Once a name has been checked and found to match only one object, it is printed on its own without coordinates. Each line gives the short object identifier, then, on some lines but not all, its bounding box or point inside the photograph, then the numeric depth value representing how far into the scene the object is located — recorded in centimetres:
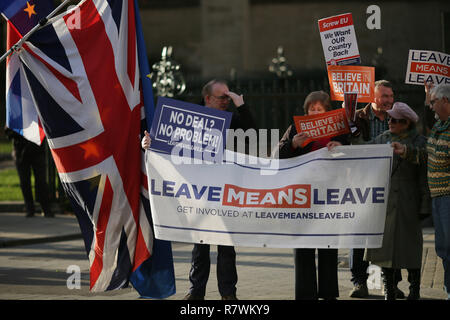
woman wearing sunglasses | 1477
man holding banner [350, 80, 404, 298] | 1594
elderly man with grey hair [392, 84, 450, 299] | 1392
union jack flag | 1488
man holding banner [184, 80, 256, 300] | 1508
